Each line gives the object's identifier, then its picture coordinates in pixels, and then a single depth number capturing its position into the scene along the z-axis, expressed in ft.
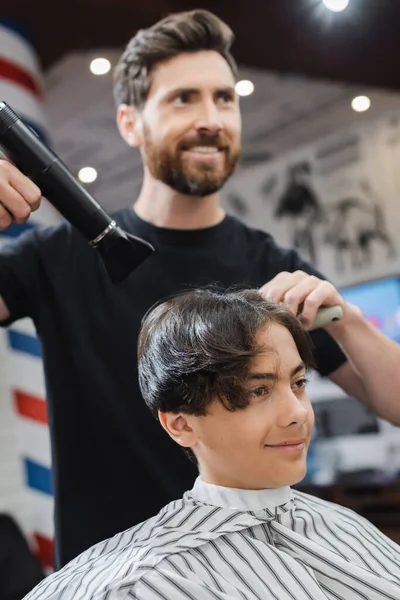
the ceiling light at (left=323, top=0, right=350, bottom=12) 6.84
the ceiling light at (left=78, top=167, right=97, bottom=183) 19.13
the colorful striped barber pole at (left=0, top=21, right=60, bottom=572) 8.82
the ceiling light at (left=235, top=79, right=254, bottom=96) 13.83
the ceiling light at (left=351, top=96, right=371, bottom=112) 16.60
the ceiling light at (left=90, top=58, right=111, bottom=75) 13.61
